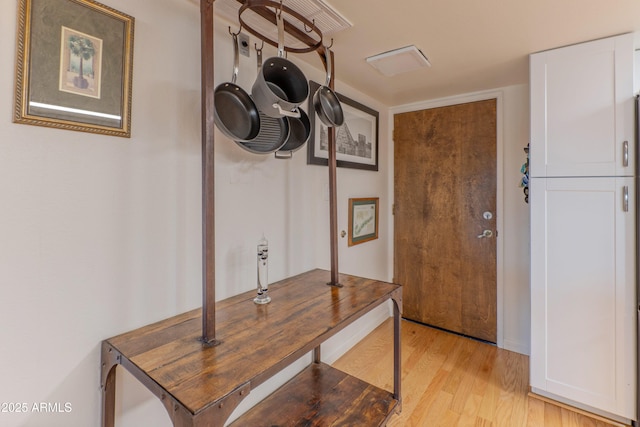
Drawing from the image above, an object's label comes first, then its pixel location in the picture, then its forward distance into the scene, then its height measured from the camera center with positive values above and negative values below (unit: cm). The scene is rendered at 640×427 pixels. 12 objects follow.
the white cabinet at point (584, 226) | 162 -7
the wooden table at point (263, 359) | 81 -45
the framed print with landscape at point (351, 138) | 201 +61
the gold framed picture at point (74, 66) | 90 +48
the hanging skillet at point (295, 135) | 154 +42
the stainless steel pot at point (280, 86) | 118 +55
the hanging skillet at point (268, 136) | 139 +39
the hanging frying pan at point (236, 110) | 125 +45
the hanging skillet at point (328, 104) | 149 +56
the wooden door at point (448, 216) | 256 -1
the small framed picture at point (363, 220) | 249 -5
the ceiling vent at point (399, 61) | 179 +98
